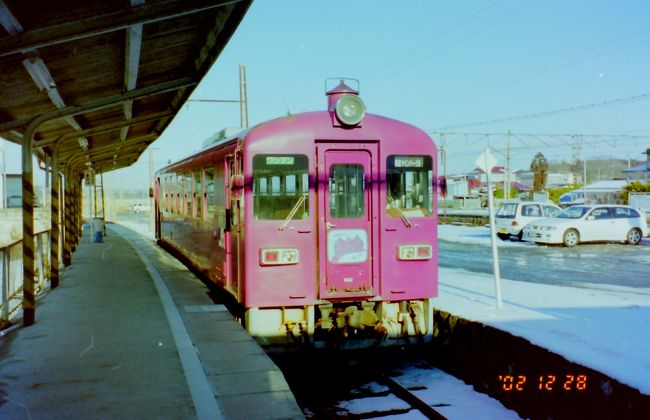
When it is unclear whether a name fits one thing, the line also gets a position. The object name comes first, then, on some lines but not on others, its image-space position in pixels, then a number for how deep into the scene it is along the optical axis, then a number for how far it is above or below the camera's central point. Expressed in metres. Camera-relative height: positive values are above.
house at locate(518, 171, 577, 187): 98.81 +3.07
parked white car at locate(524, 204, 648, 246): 21.19 -1.05
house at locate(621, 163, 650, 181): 61.36 +2.76
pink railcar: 7.16 -0.31
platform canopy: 5.07 +1.57
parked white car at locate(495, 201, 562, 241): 23.14 -0.71
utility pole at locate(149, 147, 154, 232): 32.60 +0.50
